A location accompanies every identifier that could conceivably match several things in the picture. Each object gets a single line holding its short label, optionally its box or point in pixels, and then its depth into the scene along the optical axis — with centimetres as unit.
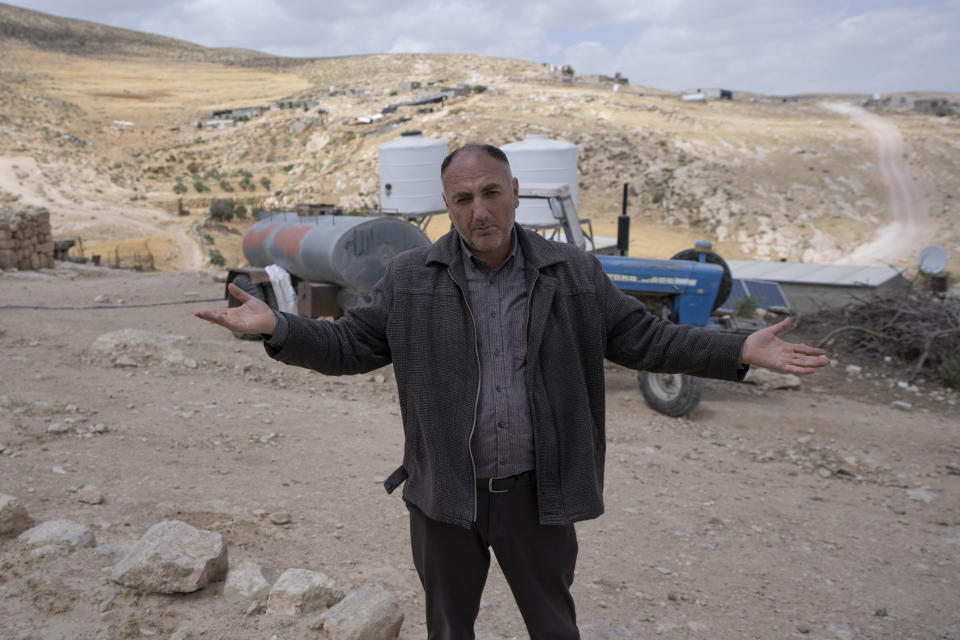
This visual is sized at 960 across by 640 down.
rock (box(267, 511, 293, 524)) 456
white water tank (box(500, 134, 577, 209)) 1216
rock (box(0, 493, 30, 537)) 376
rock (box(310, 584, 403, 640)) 316
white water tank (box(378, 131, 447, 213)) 1340
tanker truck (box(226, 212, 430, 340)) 924
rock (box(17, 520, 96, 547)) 369
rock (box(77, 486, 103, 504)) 448
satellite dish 1309
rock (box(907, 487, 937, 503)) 581
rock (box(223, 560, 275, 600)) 344
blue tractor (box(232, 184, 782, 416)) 835
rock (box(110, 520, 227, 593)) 335
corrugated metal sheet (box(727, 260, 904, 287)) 1292
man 225
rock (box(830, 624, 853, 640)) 376
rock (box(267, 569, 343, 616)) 339
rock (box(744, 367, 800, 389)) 905
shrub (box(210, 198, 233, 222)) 2709
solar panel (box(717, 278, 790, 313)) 1230
